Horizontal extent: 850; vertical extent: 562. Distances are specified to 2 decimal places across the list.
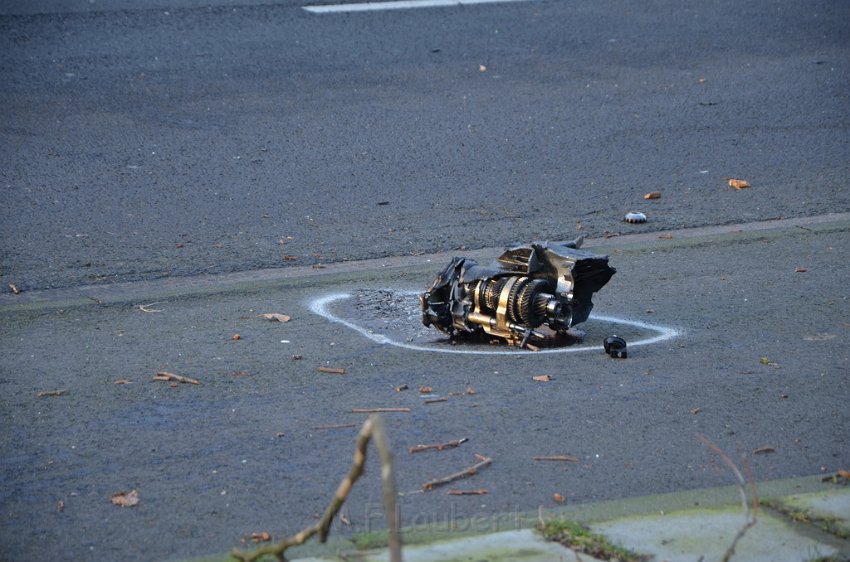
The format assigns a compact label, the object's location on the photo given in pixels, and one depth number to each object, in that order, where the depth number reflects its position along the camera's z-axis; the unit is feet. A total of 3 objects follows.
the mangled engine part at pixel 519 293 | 40.73
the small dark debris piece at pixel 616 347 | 40.29
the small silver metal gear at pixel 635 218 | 57.72
